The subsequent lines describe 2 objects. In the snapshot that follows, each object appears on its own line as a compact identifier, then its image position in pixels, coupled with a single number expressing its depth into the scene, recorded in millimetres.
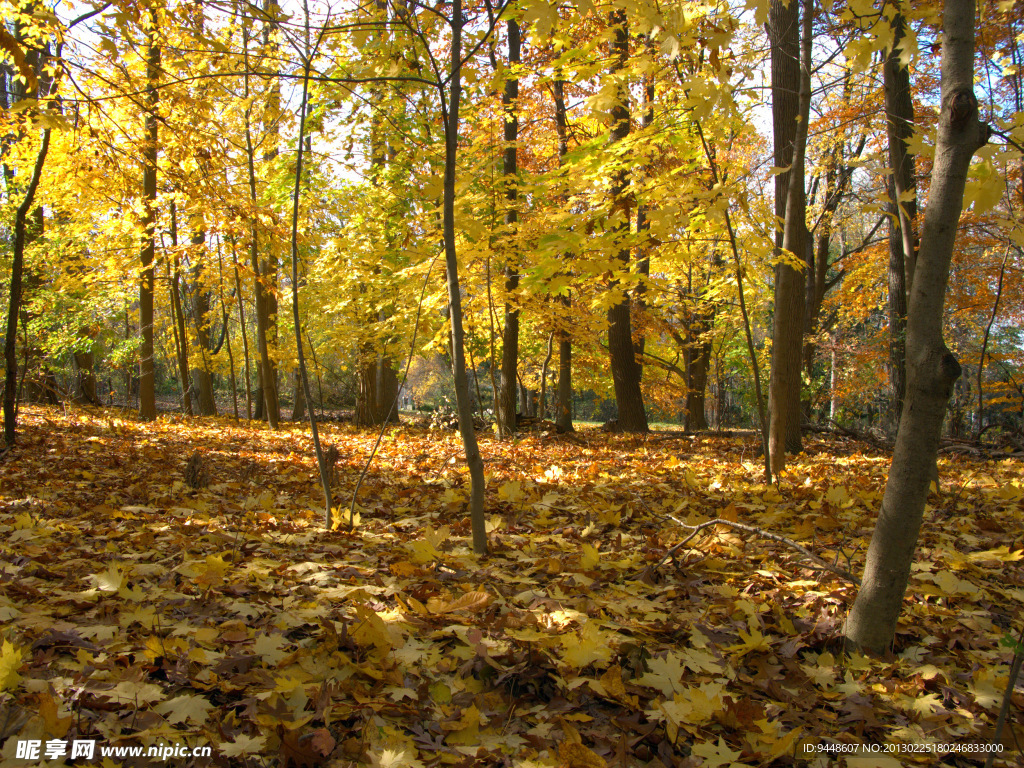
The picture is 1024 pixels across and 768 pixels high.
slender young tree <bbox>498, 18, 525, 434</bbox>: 8508
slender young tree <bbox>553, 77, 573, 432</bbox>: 9609
